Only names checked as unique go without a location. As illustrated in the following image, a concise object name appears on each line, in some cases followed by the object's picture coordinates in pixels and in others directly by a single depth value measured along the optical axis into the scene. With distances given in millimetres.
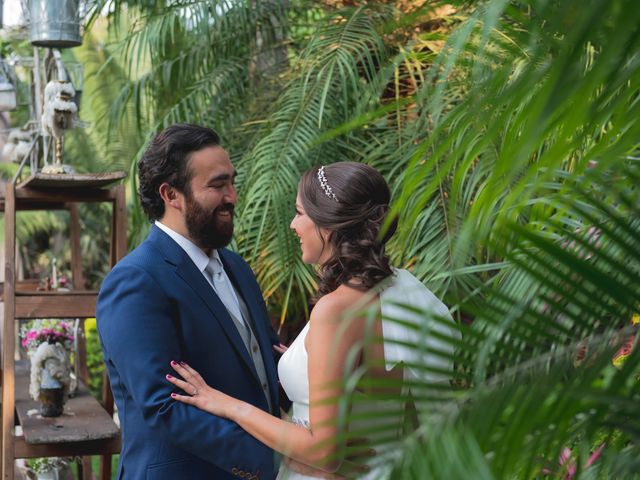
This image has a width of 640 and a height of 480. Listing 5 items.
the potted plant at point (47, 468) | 4512
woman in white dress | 2295
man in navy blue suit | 2531
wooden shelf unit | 3711
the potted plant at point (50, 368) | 4086
